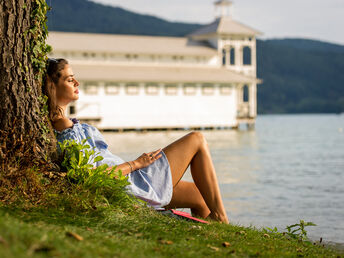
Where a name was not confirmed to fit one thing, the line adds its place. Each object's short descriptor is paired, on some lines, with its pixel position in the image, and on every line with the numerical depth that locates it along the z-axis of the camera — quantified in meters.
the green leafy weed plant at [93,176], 4.13
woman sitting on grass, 4.46
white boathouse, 32.44
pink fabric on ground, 4.50
